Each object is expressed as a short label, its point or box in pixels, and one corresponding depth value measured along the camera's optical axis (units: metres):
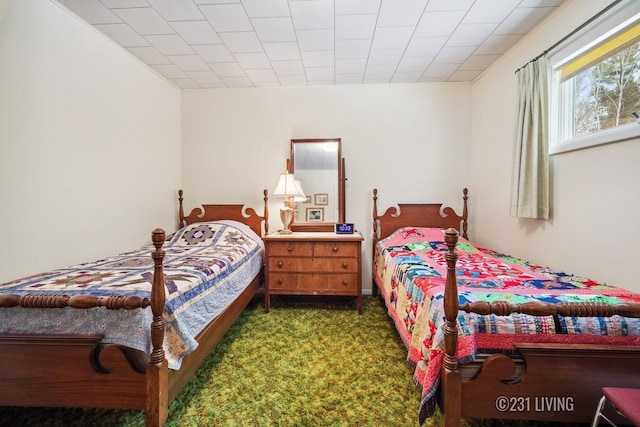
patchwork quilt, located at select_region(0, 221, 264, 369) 1.14
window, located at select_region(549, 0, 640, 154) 1.52
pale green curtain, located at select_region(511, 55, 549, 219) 2.02
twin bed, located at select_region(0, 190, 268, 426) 1.11
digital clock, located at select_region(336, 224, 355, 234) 2.88
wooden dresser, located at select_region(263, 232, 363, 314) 2.59
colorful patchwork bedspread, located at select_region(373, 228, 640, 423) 1.09
